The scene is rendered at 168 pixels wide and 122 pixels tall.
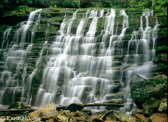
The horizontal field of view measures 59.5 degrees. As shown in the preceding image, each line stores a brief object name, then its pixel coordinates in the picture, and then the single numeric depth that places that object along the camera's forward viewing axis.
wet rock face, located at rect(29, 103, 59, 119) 5.82
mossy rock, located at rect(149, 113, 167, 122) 6.09
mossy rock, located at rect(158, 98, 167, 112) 6.30
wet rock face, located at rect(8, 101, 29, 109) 8.55
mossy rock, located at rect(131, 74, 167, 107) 7.11
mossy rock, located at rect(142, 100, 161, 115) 6.62
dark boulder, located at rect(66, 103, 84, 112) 7.38
